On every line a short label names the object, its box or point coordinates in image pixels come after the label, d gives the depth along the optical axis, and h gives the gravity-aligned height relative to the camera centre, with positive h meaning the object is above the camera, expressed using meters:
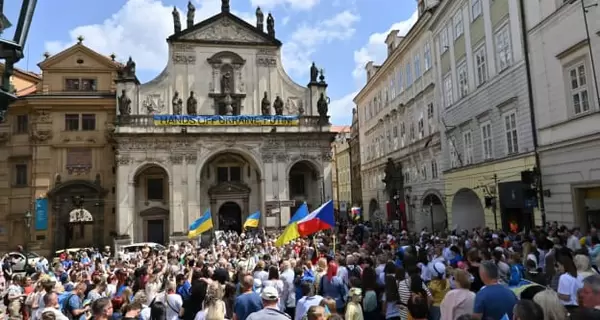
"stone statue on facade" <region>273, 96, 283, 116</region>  35.88 +7.95
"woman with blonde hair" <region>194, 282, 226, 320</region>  5.53 -1.21
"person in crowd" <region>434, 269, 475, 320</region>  5.42 -1.21
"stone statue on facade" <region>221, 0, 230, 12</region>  36.56 +16.31
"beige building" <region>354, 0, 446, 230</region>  28.44 +4.93
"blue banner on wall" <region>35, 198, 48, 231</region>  32.94 +0.20
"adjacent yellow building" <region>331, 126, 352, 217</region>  56.65 +4.23
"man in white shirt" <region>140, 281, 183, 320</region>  7.37 -1.48
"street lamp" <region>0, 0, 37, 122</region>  3.24 +1.25
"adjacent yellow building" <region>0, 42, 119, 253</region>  33.41 +4.10
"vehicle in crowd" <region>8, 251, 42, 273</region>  24.62 -2.38
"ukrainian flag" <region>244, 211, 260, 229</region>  23.20 -0.66
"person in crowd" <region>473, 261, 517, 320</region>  5.08 -1.14
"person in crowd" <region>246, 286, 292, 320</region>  5.21 -1.19
